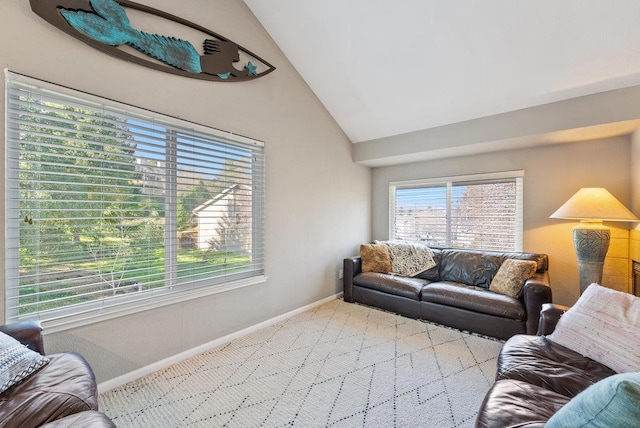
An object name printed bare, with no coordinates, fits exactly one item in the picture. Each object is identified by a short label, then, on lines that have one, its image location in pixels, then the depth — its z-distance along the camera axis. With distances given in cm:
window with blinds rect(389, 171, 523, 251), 362
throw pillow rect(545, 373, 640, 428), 62
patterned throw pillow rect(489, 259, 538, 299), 286
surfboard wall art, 181
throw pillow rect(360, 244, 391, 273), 382
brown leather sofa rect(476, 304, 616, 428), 112
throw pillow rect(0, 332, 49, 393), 120
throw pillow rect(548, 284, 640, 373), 139
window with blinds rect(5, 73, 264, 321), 169
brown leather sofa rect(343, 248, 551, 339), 263
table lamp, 258
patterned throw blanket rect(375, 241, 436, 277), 372
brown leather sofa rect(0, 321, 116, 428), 106
